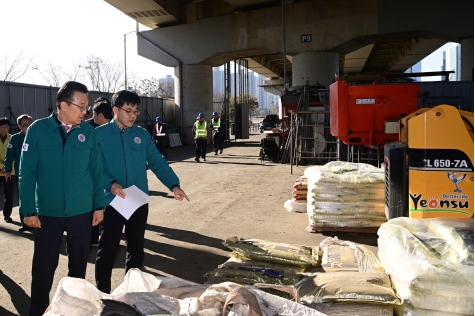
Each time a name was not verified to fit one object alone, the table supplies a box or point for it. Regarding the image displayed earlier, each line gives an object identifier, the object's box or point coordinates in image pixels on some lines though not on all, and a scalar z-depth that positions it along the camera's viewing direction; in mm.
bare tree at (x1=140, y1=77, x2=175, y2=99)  57969
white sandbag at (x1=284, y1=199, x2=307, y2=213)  8481
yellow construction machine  4348
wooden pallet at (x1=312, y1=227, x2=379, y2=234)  6641
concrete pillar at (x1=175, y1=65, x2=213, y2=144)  27938
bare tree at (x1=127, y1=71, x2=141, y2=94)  53038
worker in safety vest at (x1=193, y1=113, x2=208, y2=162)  17594
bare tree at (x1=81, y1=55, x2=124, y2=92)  47219
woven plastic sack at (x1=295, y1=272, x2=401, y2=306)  3266
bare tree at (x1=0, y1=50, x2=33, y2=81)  33312
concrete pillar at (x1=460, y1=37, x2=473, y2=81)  19188
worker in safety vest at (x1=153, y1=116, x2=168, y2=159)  18125
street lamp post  30500
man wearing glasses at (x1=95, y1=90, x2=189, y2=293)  4203
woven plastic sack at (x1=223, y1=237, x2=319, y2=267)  4527
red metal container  7746
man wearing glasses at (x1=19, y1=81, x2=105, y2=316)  3635
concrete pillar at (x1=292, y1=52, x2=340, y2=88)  22453
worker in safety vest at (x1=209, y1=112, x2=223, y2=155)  20125
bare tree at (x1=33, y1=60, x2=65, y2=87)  41719
